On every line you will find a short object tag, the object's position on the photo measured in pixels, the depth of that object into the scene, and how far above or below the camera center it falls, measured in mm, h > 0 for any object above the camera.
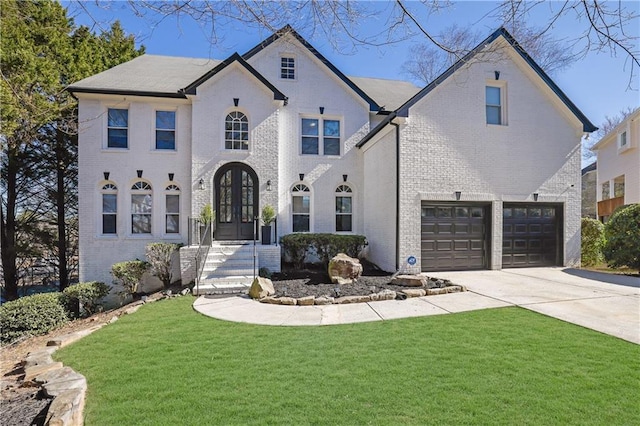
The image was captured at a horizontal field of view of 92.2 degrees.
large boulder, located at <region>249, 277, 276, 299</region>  7480 -1975
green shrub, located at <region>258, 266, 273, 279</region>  9359 -1940
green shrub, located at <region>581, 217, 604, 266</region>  12047 -1252
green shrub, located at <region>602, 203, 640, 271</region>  9961 -916
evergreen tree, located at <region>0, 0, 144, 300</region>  11594 +2187
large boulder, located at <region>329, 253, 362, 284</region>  8758 -1723
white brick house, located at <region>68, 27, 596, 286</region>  10266 +1780
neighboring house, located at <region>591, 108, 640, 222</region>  17297 +2761
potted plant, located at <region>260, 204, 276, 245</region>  10656 -438
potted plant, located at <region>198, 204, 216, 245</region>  10445 -402
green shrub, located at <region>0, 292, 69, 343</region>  7168 -2648
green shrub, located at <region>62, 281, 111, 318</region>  8688 -2585
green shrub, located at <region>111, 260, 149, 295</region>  9648 -2037
